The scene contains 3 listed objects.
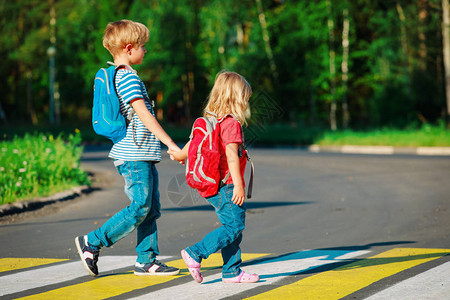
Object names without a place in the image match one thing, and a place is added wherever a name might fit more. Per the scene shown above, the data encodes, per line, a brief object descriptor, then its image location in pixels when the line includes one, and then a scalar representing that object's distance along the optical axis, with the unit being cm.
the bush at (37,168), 1942
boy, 927
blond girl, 882
